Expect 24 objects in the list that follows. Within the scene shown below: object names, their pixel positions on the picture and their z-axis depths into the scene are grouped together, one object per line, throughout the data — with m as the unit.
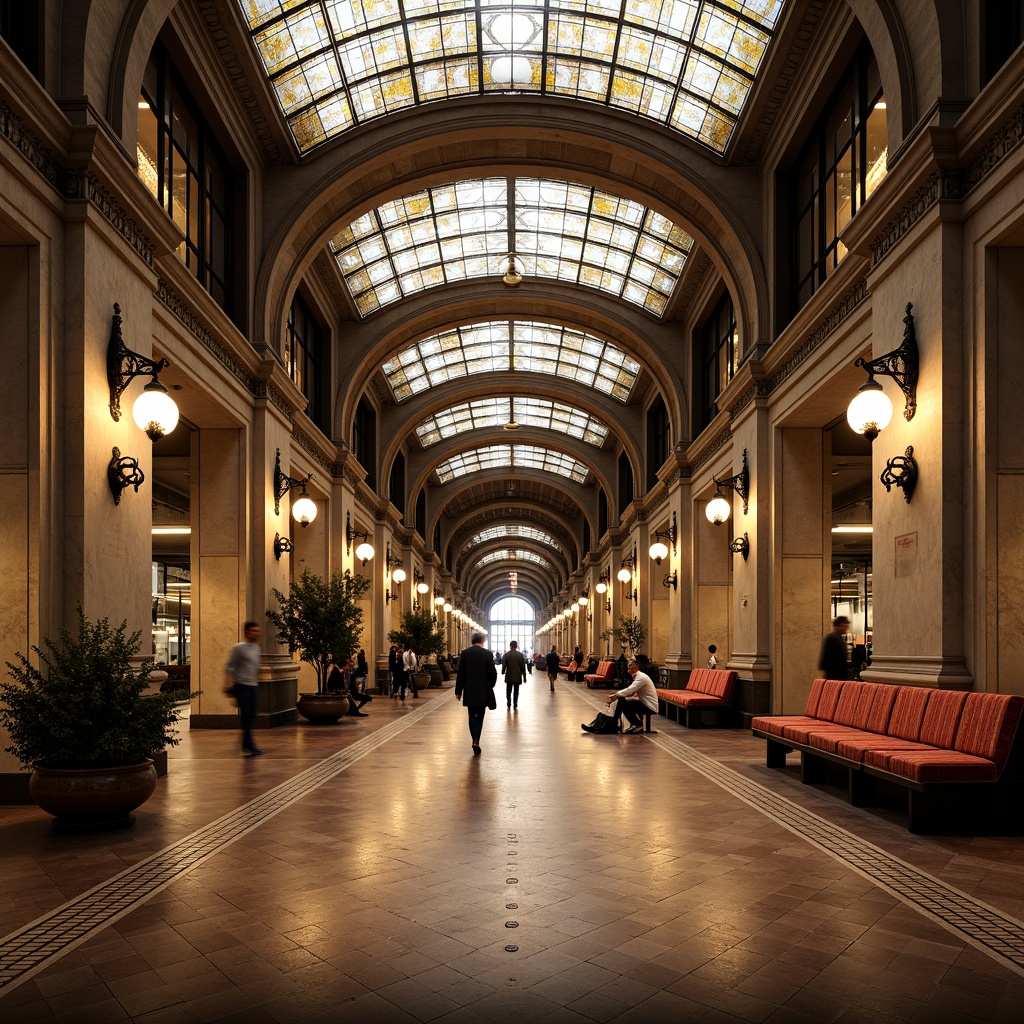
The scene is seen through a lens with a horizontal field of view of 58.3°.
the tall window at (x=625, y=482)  33.25
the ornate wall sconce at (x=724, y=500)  15.26
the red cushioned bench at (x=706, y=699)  14.77
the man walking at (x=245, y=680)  10.95
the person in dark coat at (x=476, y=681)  11.74
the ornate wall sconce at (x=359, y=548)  21.59
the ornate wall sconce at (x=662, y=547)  21.38
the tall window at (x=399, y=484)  33.69
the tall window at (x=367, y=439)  27.36
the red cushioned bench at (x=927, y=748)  6.34
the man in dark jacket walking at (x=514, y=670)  20.52
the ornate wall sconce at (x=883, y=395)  8.45
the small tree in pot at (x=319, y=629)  15.01
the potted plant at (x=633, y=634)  24.67
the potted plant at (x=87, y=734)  6.45
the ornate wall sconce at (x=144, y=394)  8.65
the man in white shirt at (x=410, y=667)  24.58
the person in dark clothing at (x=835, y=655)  11.15
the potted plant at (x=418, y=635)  26.37
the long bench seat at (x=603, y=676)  27.73
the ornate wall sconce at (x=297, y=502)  15.53
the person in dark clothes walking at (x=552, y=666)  32.09
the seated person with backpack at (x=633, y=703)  14.02
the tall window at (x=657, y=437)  26.83
